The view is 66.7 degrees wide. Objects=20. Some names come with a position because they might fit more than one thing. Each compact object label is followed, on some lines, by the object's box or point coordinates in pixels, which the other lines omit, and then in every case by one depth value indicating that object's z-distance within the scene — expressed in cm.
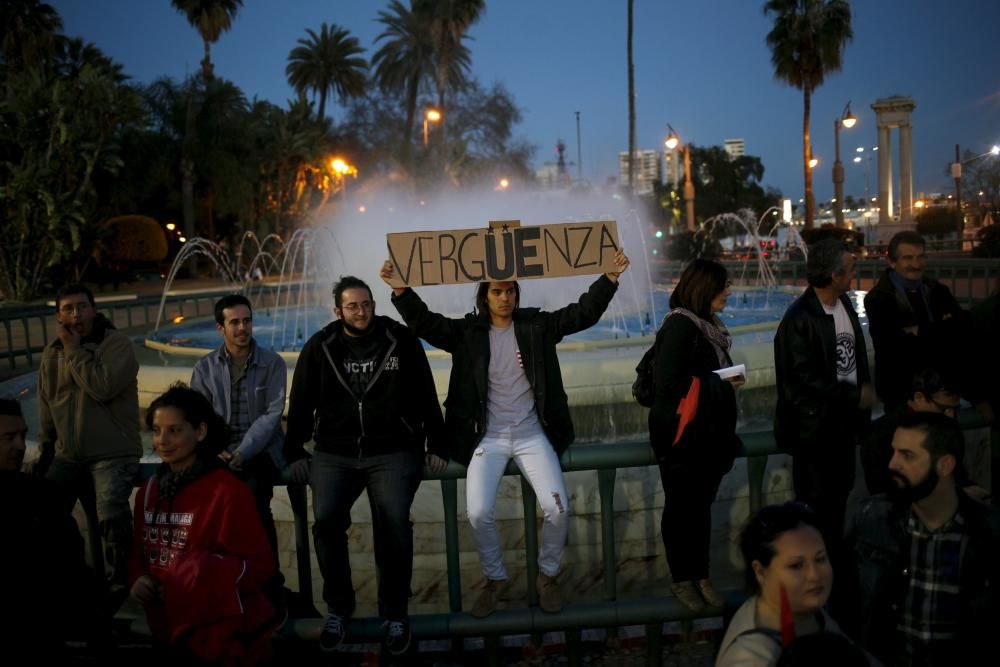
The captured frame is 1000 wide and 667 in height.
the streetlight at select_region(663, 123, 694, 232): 4234
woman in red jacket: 291
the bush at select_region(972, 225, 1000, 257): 2496
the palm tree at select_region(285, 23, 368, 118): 5972
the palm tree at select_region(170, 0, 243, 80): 4681
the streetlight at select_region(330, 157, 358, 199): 3983
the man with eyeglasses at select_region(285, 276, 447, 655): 352
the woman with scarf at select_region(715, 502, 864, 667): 221
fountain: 545
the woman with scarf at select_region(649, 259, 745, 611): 340
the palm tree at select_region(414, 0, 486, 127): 5206
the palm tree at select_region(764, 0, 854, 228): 3897
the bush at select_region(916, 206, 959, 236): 5684
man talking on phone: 416
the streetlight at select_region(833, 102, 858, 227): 4238
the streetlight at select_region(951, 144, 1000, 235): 4125
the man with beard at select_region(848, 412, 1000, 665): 269
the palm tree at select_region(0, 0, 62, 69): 3828
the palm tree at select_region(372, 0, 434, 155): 5394
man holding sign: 357
